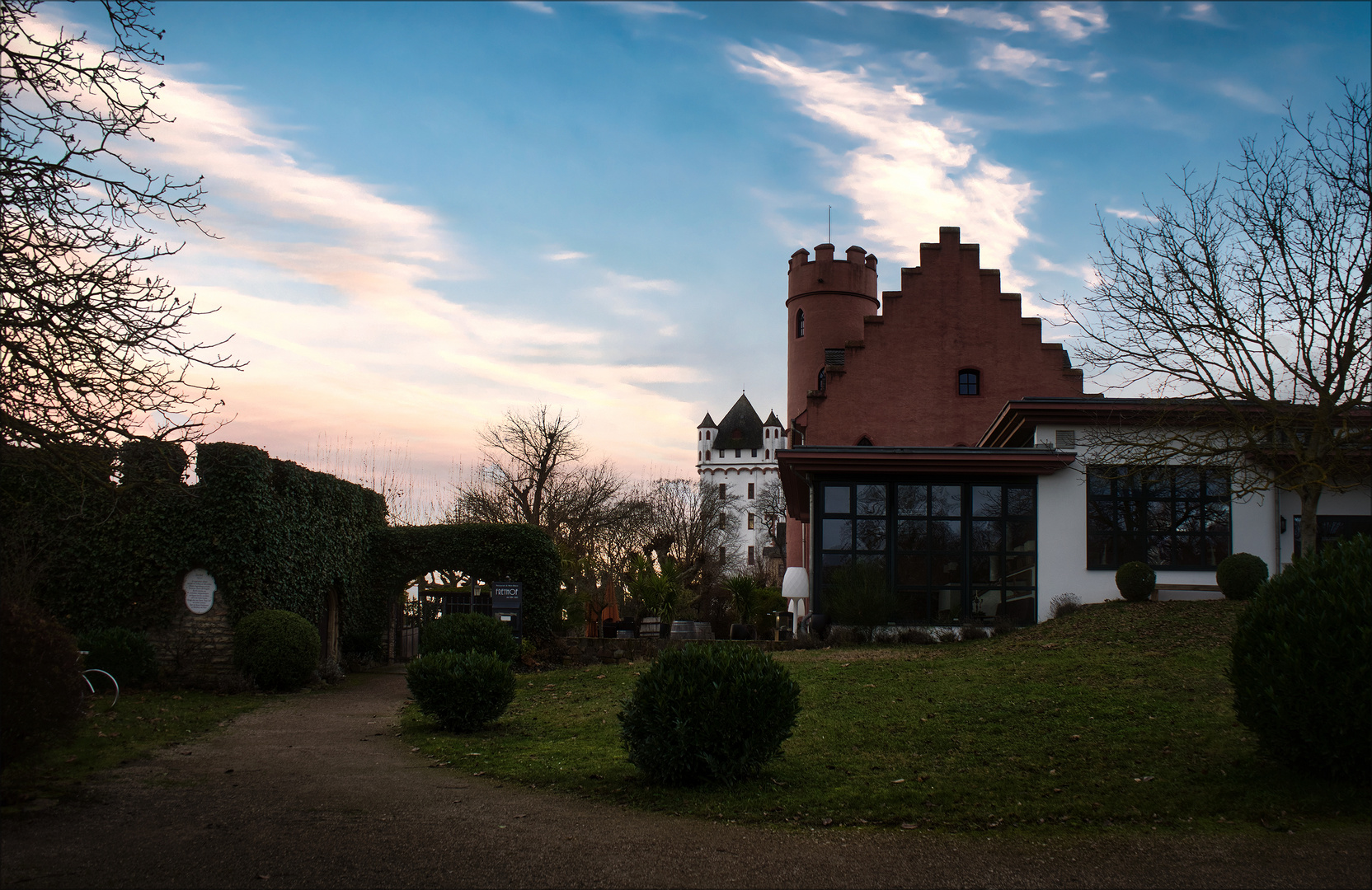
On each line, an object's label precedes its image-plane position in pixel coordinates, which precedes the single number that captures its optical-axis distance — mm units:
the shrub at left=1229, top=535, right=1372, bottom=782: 6457
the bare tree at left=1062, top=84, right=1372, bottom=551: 13547
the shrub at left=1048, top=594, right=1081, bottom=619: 18828
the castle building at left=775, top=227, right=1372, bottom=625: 19719
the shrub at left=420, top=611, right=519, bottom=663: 15602
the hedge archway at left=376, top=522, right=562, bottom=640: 21469
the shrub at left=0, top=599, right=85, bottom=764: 6609
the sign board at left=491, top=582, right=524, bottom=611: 20578
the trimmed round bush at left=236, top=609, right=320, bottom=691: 15656
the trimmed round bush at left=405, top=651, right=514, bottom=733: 10789
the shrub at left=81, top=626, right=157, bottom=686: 14555
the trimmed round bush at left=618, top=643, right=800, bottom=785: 7438
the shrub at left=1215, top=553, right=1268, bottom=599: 17328
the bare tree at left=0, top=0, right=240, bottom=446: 6620
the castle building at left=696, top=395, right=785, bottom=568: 79750
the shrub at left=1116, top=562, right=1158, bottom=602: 18484
